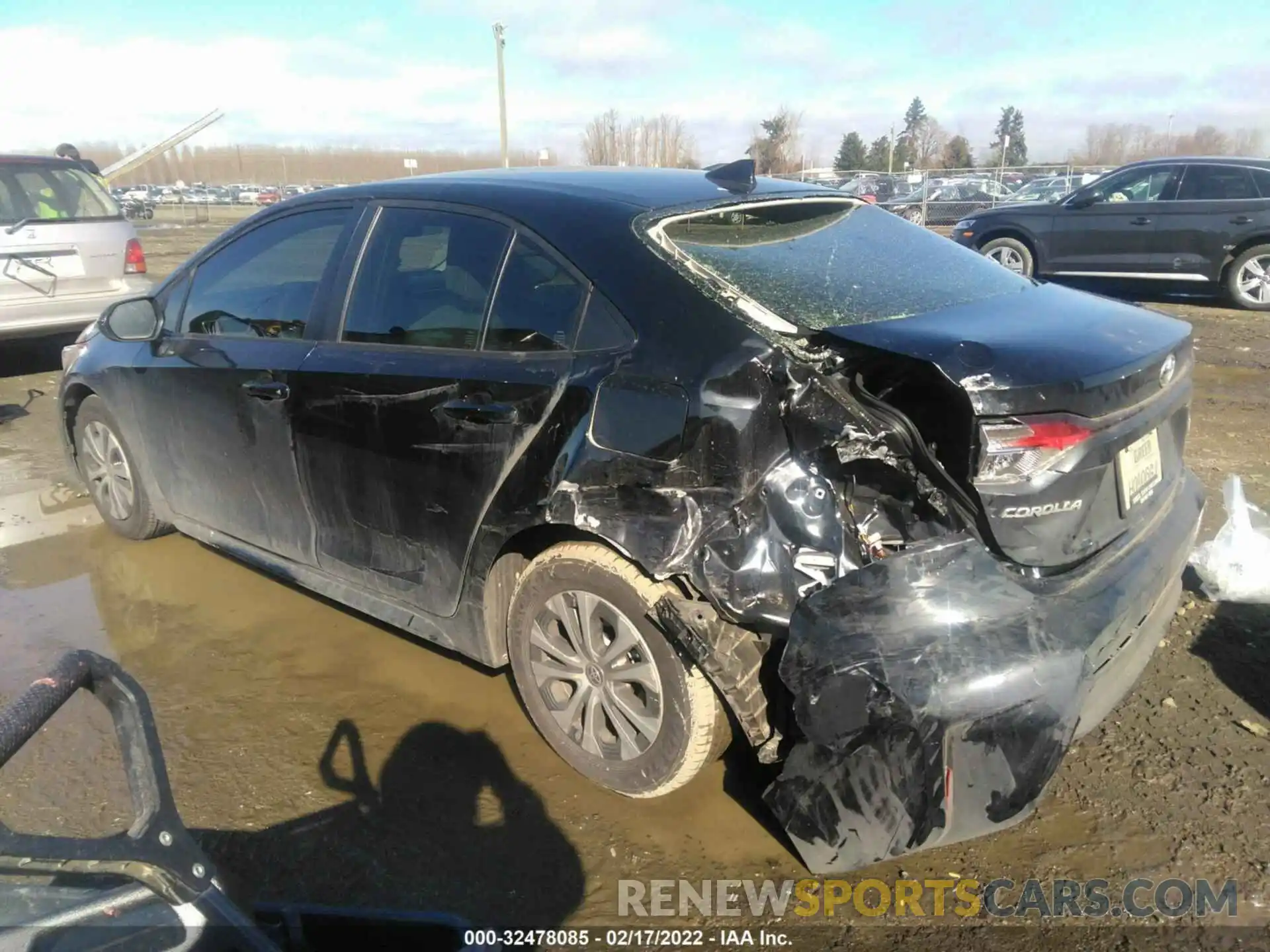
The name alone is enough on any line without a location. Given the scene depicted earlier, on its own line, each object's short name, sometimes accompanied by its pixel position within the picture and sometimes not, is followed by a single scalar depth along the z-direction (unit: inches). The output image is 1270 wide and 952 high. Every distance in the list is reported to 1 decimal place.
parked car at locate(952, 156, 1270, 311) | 411.8
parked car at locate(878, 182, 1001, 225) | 893.8
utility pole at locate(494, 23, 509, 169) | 1222.9
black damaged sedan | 86.0
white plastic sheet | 148.4
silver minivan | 305.1
